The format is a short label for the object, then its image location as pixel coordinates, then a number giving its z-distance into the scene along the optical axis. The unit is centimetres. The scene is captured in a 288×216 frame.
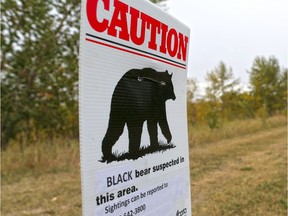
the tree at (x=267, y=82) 2577
